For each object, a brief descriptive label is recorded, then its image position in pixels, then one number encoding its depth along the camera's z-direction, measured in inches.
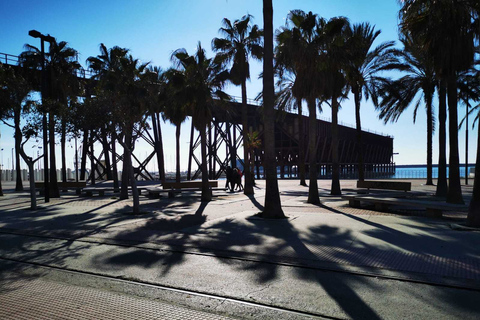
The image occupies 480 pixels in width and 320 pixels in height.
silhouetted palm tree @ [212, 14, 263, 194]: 782.5
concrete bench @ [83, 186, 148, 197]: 845.8
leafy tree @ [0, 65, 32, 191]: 745.0
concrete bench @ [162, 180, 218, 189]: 856.3
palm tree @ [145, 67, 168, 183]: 772.0
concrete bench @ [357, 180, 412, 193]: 699.4
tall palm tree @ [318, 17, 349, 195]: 565.9
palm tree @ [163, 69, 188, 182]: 664.4
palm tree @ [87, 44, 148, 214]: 695.7
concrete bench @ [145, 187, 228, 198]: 775.3
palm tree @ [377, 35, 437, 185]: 733.8
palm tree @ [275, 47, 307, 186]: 570.6
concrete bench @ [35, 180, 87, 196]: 927.3
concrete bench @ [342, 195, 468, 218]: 403.9
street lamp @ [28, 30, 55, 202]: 695.3
